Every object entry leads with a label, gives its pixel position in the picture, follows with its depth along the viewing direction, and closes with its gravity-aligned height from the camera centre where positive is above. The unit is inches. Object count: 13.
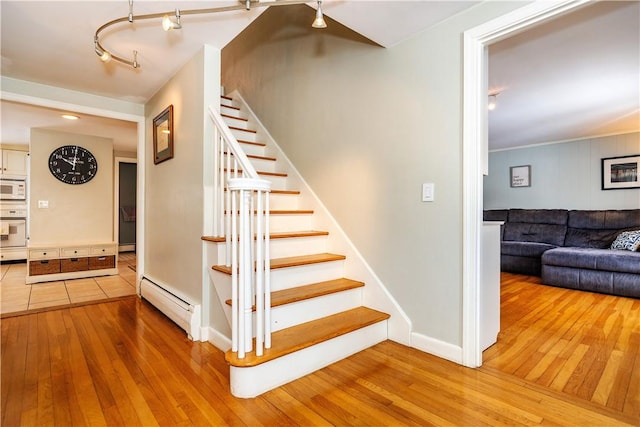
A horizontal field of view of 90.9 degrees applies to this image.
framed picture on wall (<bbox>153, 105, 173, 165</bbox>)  110.1 +29.0
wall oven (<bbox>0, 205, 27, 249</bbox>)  220.4 -8.9
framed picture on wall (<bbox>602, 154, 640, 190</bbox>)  179.9 +24.2
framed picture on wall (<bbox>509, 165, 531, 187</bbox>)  221.0 +27.1
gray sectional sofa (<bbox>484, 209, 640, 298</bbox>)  138.7 -18.3
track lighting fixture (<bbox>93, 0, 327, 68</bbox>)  64.6 +45.2
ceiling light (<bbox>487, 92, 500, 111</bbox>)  131.9 +48.1
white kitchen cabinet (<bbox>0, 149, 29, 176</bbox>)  218.8 +36.4
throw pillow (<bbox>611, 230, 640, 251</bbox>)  150.1 -13.6
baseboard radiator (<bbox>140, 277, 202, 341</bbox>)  88.7 -29.9
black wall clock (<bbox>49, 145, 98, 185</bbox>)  179.2 +28.8
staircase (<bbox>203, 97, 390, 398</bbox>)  62.8 -24.2
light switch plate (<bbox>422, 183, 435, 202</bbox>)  77.5 +5.3
